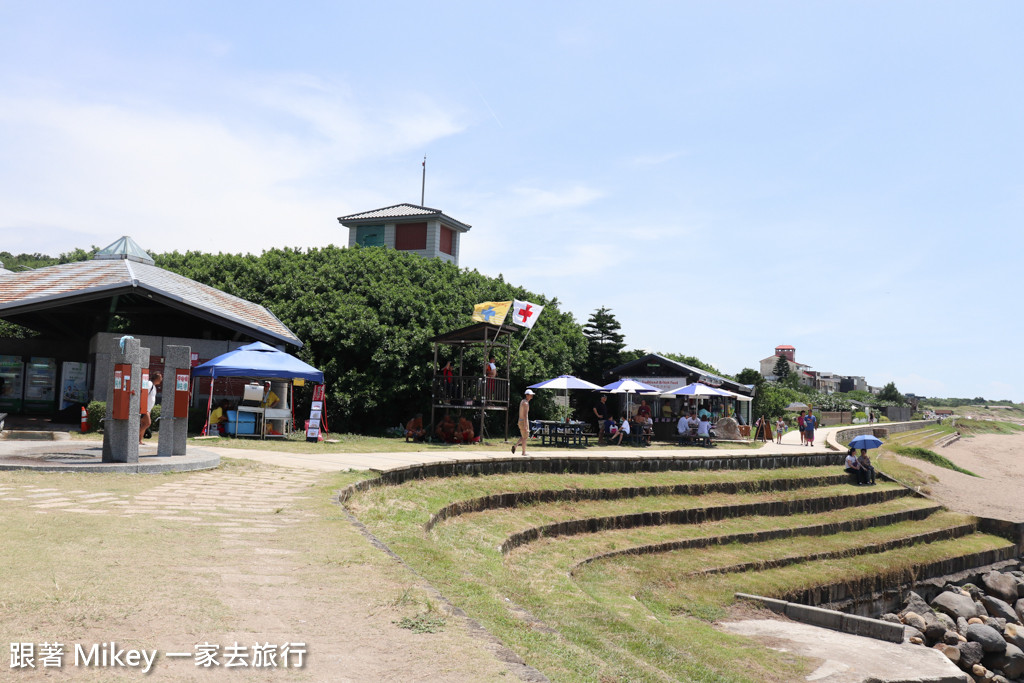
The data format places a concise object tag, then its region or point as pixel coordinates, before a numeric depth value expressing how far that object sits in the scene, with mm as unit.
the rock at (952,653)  14484
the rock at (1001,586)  19703
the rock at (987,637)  15219
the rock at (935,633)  15398
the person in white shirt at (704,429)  27359
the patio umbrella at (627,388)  26547
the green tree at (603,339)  40344
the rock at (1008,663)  15008
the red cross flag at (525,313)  26281
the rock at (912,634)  14491
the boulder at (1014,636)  16422
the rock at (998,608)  18453
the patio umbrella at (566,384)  25344
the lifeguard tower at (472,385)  22922
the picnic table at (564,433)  23656
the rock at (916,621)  15430
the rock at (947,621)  16062
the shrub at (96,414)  18150
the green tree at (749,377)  49875
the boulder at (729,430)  30516
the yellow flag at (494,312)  22828
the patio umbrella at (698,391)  28188
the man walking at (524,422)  17562
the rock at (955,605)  16938
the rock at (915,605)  16203
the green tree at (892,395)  108750
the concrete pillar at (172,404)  12773
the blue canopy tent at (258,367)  19922
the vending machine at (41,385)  25062
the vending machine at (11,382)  25000
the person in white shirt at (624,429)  26203
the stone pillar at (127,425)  11602
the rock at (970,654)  14594
